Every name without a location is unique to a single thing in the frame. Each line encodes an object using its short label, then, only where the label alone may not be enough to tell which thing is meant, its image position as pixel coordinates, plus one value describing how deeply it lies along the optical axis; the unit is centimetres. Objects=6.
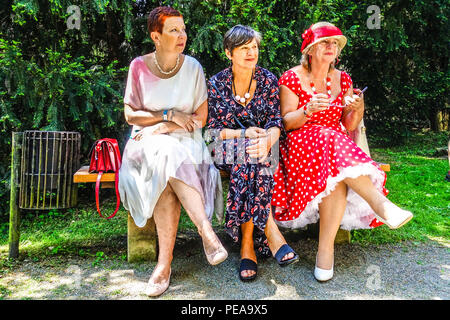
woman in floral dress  260
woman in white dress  249
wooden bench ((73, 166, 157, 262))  285
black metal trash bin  291
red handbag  279
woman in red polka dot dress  243
